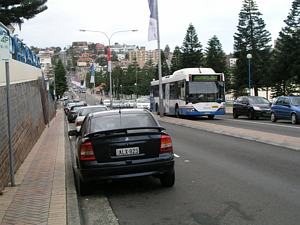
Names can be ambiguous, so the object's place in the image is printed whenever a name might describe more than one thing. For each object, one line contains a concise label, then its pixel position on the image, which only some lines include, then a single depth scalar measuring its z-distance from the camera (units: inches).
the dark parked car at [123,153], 229.9
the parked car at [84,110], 599.2
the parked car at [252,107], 882.1
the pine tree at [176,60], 2806.8
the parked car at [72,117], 1014.2
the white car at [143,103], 1620.8
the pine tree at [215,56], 2590.7
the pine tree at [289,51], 1666.0
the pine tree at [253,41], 2012.9
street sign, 247.0
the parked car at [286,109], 730.1
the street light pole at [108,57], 1448.2
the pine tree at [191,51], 2556.5
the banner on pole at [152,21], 934.7
